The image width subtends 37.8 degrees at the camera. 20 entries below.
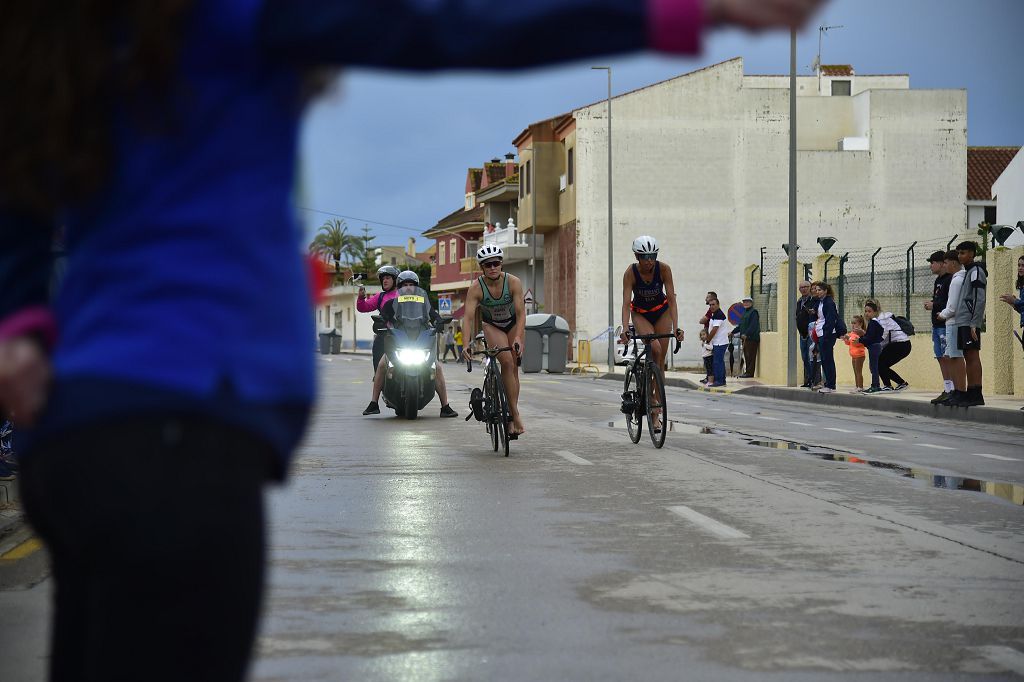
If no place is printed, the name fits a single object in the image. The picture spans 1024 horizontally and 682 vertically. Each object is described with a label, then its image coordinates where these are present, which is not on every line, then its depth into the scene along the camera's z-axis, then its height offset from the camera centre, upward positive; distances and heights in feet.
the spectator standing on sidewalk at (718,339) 102.06 -0.52
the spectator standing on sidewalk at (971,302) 63.26 +1.21
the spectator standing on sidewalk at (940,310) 65.92 +0.87
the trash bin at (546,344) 151.02 -1.20
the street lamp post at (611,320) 147.23 +1.21
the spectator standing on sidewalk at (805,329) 88.28 +0.13
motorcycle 58.39 -0.85
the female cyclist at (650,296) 46.26 +1.12
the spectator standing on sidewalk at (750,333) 105.29 -0.11
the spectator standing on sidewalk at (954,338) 63.77 -0.32
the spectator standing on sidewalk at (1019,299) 64.34 +1.39
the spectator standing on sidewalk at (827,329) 83.87 +0.13
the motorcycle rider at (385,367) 58.90 -1.40
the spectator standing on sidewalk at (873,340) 80.89 -0.49
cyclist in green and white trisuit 43.98 +0.57
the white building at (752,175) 176.76 +18.60
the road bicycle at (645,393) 45.88 -1.92
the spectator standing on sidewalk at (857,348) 87.04 -1.00
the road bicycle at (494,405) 43.39 -2.14
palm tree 424.87 +26.90
